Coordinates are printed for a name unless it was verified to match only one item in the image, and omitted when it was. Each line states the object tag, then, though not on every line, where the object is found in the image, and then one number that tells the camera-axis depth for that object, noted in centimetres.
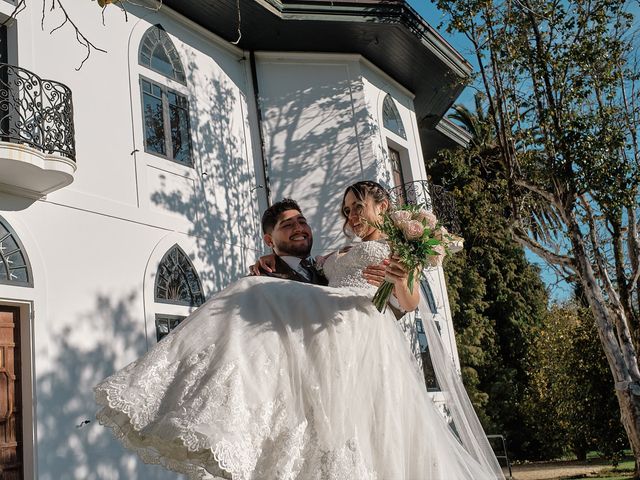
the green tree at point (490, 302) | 1858
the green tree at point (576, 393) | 1390
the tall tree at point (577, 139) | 1104
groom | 397
